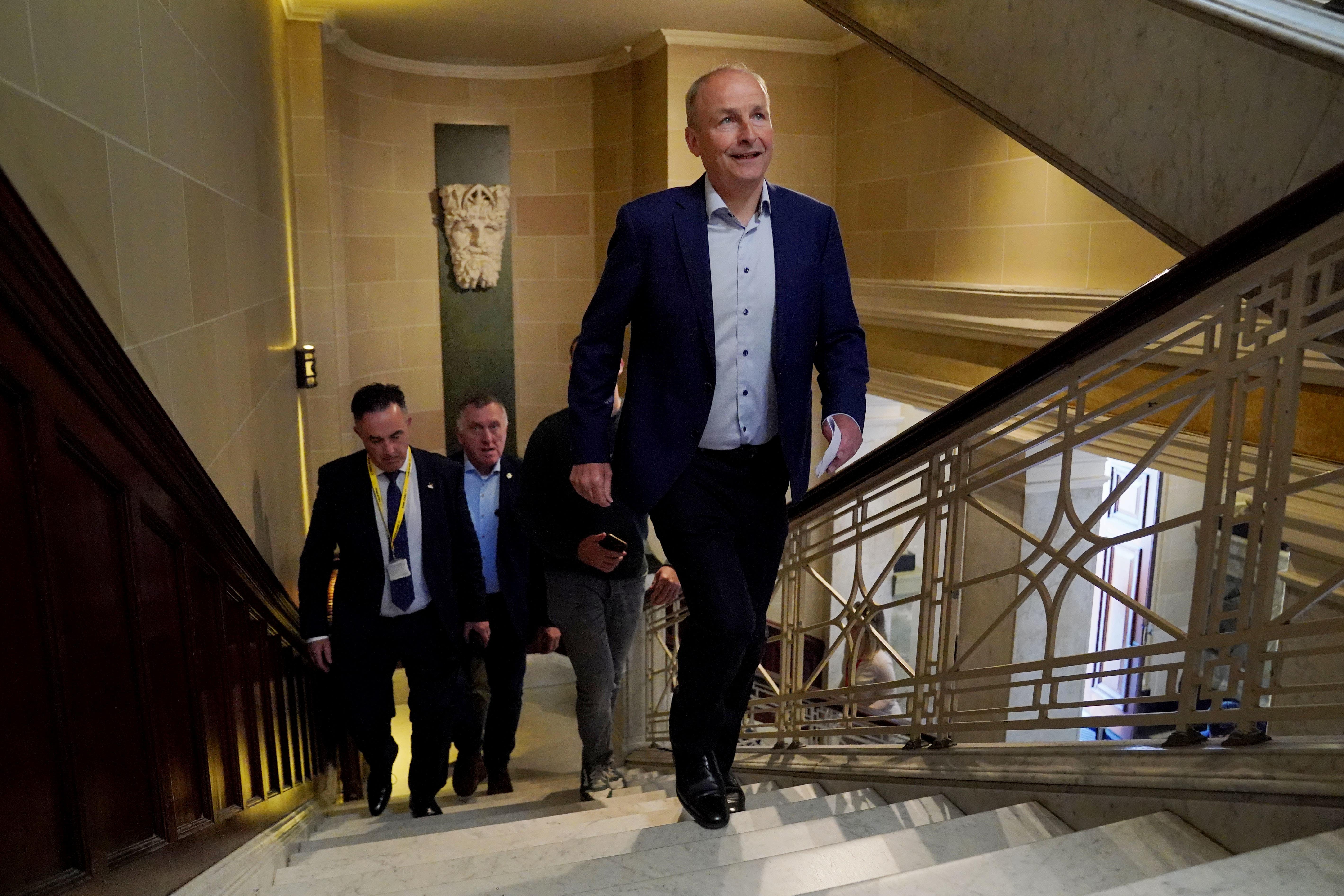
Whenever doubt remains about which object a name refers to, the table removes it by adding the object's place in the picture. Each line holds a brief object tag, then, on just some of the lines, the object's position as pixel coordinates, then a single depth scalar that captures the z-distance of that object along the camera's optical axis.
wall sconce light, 6.09
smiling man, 1.90
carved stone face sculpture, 8.21
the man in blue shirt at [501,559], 3.64
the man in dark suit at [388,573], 3.20
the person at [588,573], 2.99
